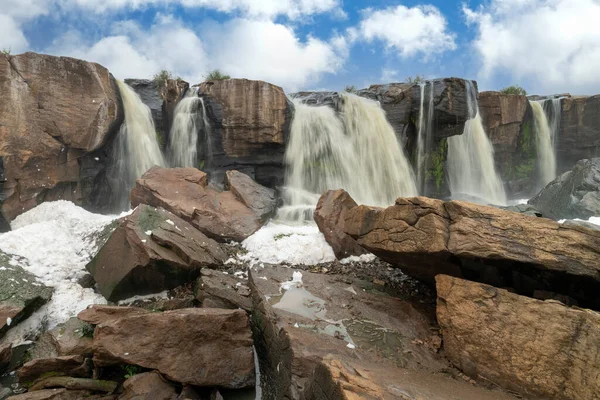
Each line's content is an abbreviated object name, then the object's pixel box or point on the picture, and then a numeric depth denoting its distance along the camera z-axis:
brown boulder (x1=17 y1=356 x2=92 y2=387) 4.50
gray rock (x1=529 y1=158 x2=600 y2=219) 11.77
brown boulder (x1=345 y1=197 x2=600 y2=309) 4.12
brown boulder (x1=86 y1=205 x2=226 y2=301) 6.25
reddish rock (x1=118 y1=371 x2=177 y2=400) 4.10
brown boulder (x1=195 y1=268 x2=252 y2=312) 5.87
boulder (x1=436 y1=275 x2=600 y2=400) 3.45
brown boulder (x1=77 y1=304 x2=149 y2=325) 5.08
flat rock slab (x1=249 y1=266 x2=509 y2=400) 3.19
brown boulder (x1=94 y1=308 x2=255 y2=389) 4.35
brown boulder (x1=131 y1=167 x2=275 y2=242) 9.18
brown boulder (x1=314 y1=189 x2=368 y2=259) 7.77
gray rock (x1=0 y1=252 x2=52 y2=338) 5.41
